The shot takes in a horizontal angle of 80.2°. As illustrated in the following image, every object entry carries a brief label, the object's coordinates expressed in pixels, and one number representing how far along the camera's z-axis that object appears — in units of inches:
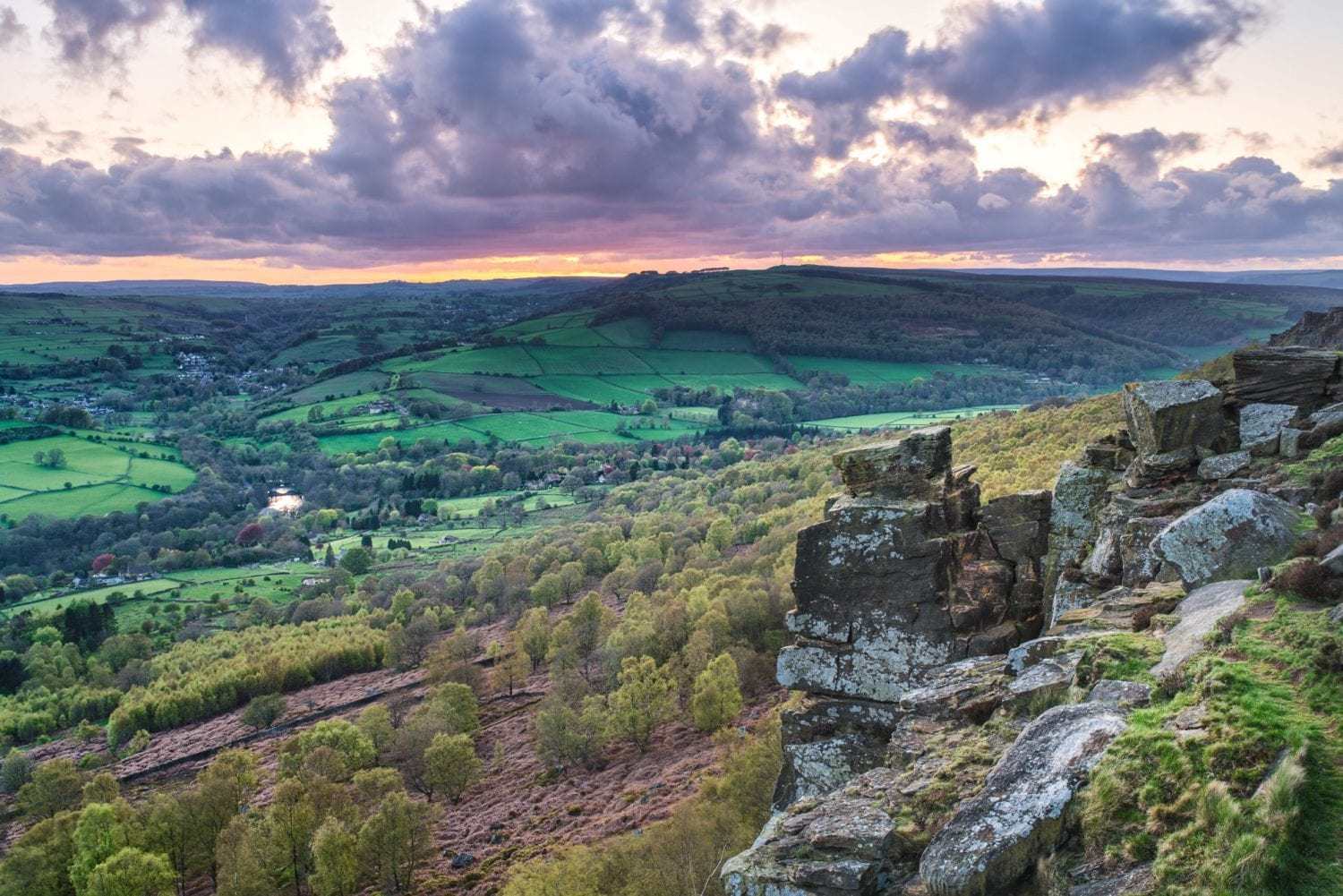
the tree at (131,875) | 1779.0
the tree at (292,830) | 1909.4
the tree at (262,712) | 3378.4
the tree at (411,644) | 3912.4
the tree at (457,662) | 3250.5
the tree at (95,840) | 1905.8
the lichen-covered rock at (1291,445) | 636.1
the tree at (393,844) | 1852.9
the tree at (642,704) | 2324.1
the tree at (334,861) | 1779.0
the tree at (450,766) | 2335.1
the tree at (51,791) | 2497.5
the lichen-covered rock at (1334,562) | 435.5
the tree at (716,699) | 2075.5
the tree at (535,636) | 3393.2
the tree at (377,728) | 2763.3
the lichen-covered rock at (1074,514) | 732.7
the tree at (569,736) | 2332.7
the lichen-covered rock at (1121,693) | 401.7
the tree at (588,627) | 3208.7
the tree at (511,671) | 3208.7
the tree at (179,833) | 2068.2
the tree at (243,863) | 1806.1
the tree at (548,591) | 4168.3
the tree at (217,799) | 2116.1
